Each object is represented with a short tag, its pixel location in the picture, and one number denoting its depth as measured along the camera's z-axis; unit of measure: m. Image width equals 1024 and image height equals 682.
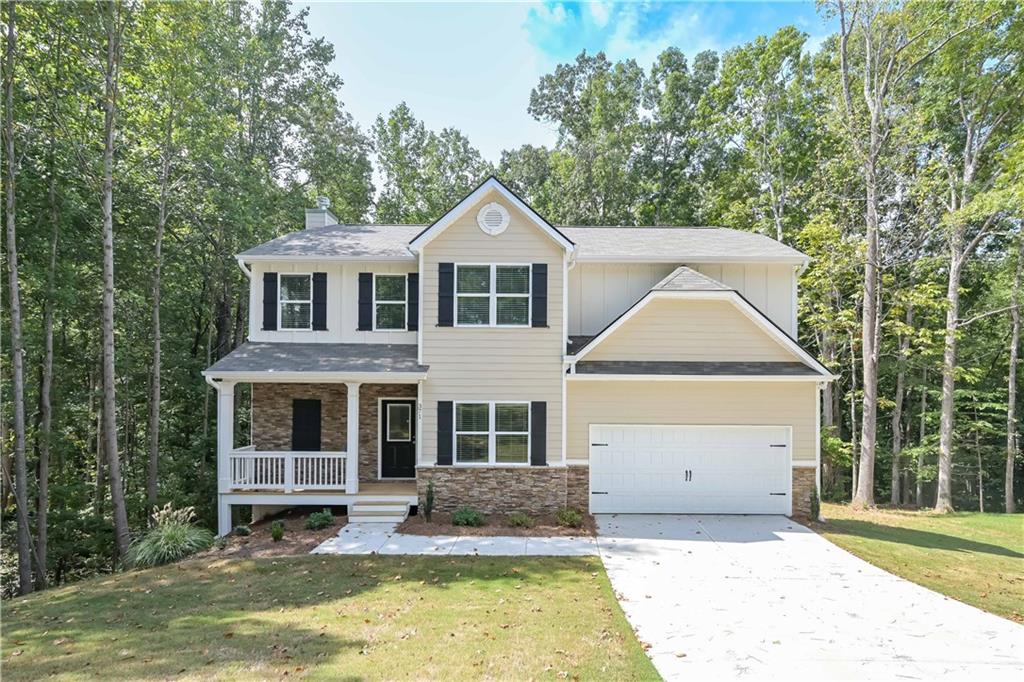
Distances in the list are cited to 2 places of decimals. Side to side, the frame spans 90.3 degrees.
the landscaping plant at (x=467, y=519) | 10.70
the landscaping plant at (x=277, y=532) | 9.88
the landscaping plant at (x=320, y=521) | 10.70
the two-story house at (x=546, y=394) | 11.38
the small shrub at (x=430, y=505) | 11.01
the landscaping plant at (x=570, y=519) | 10.62
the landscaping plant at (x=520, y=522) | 10.61
